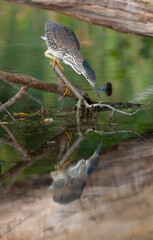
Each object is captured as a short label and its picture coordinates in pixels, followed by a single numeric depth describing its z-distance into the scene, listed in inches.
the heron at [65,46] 350.9
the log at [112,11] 421.4
